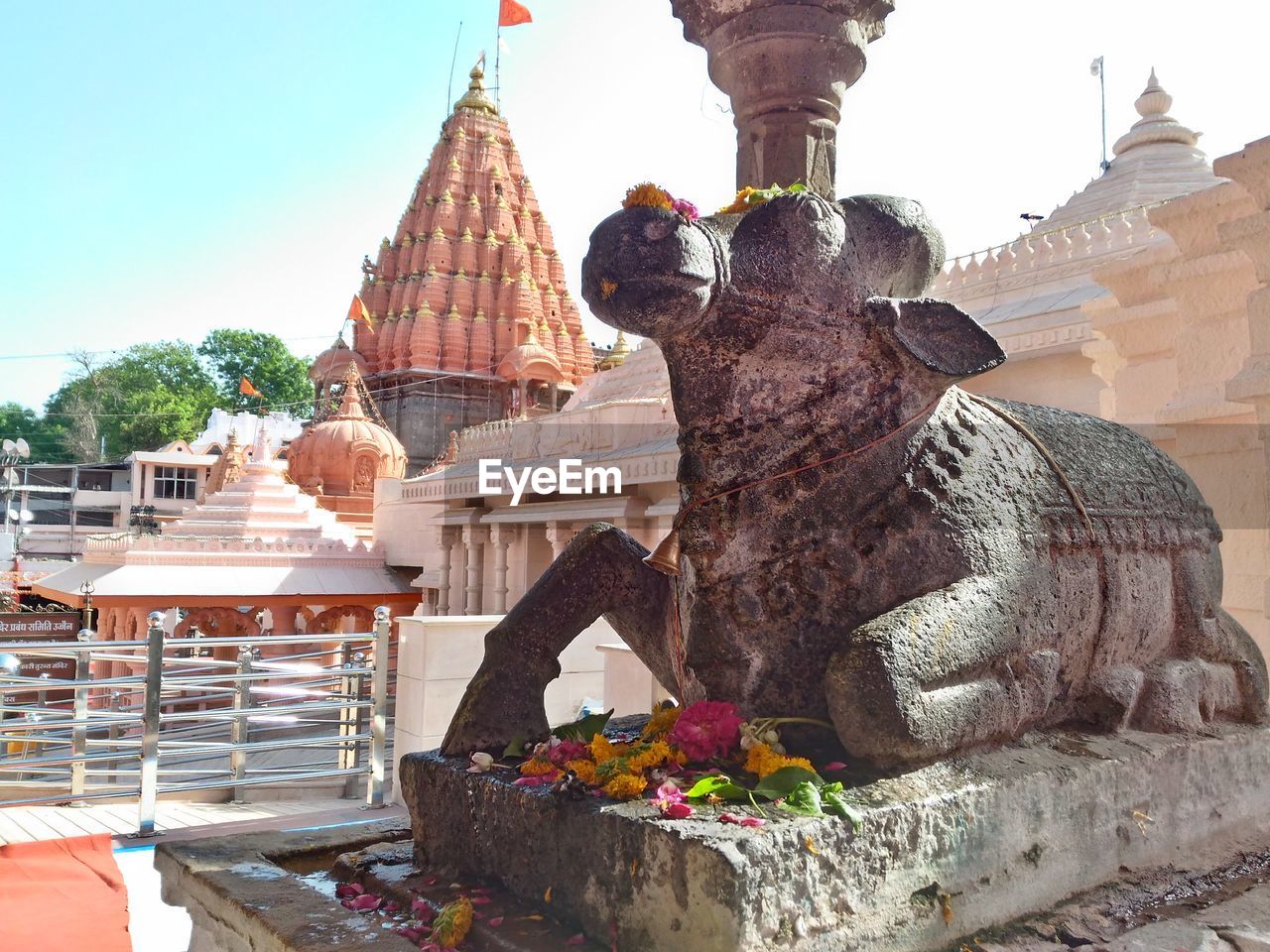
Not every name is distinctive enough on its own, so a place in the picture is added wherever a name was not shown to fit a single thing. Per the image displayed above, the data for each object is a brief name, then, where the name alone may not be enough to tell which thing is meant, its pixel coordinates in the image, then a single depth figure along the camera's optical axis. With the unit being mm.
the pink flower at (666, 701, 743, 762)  1629
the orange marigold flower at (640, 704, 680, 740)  1814
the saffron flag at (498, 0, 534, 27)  27641
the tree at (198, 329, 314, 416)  52172
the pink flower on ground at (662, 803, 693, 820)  1413
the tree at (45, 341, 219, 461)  47219
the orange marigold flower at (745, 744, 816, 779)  1513
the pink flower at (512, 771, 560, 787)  1663
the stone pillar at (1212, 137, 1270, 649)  2883
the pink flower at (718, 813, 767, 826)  1362
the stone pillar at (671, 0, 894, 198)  3574
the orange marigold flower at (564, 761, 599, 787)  1593
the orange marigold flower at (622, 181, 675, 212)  1567
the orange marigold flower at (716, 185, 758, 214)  1753
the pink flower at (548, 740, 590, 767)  1702
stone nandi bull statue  1553
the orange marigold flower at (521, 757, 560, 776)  1686
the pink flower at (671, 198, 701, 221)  1586
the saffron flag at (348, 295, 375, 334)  31672
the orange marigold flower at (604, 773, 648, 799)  1526
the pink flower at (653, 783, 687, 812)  1435
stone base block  1324
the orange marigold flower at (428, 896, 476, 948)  1510
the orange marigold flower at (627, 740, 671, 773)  1591
